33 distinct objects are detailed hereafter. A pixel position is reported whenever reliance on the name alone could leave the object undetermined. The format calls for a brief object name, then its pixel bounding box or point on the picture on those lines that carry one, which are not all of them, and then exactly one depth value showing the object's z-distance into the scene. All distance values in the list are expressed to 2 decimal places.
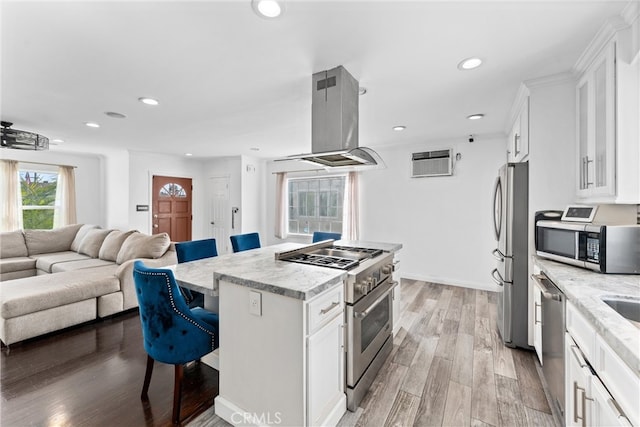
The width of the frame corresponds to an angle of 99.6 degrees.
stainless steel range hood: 2.09
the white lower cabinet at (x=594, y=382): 0.89
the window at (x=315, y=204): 5.65
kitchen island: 1.38
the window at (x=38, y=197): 4.93
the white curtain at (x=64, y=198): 5.27
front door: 5.97
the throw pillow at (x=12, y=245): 4.19
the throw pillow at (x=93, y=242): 4.32
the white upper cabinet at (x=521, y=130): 2.48
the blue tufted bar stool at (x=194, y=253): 2.33
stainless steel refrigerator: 2.41
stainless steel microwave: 1.58
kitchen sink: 1.31
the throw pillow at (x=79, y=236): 4.71
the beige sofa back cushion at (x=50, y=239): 4.48
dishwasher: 1.54
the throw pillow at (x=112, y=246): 4.04
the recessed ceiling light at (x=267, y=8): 1.39
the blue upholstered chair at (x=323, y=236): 3.37
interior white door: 6.44
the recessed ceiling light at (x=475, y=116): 3.21
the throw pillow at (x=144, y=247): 3.62
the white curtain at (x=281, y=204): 6.20
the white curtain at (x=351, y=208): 5.17
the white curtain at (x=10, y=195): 4.59
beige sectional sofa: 2.59
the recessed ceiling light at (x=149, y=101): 2.74
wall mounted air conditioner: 4.33
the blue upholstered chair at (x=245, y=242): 3.08
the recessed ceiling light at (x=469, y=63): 1.97
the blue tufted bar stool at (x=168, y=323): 1.56
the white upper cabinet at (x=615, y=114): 1.55
